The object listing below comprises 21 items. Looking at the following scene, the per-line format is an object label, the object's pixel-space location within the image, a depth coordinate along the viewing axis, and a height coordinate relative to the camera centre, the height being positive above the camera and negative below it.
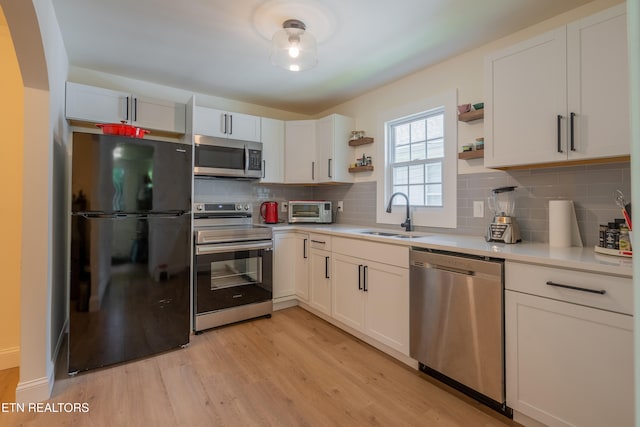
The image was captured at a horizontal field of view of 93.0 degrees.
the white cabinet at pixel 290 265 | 3.23 -0.55
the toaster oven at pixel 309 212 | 3.61 +0.03
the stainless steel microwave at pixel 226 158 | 3.05 +0.60
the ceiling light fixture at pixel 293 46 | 2.00 +1.12
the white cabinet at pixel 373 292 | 2.21 -0.63
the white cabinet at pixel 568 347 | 1.31 -0.62
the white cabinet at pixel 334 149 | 3.44 +0.76
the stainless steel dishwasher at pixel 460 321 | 1.68 -0.64
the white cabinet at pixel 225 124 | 3.12 +0.97
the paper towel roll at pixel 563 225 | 1.83 -0.06
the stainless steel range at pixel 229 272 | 2.73 -0.55
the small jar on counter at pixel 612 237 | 1.56 -0.11
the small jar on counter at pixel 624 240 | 1.49 -0.12
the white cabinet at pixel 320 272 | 2.91 -0.57
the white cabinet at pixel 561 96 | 1.55 +0.69
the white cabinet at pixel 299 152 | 3.66 +0.76
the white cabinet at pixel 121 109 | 2.55 +0.95
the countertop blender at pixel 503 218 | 2.01 -0.02
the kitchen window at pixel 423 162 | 2.59 +0.51
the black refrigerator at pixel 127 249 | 2.05 -0.25
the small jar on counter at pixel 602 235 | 1.61 -0.10
